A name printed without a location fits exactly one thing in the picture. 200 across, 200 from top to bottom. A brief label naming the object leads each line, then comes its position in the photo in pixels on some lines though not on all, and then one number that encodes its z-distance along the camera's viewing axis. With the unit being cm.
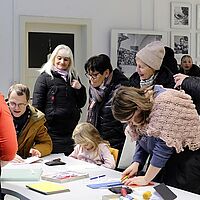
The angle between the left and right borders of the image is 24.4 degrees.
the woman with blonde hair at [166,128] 234
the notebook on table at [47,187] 244
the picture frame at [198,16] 696
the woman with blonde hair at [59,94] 408
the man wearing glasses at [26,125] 339
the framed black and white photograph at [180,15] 673
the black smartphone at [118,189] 239
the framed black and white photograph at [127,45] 629
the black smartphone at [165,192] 227
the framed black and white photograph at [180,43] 676
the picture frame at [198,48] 697
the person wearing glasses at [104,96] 358
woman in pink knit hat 322
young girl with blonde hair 333
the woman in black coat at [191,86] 279
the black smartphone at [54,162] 320
